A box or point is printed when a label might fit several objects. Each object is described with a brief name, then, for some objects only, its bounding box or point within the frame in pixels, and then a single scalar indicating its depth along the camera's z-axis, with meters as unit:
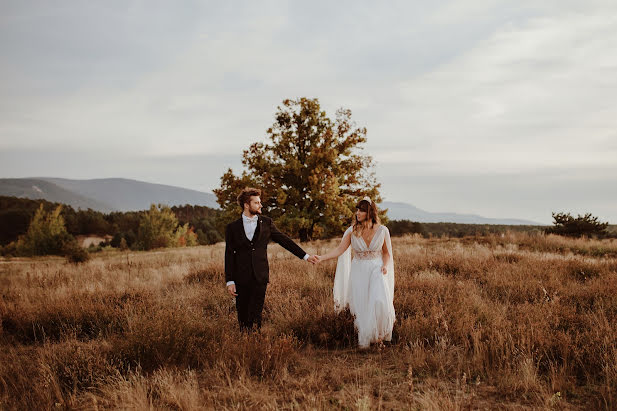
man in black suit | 5.47
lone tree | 20.91
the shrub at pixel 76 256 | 18.25
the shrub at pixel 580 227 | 24.20
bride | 5.52
